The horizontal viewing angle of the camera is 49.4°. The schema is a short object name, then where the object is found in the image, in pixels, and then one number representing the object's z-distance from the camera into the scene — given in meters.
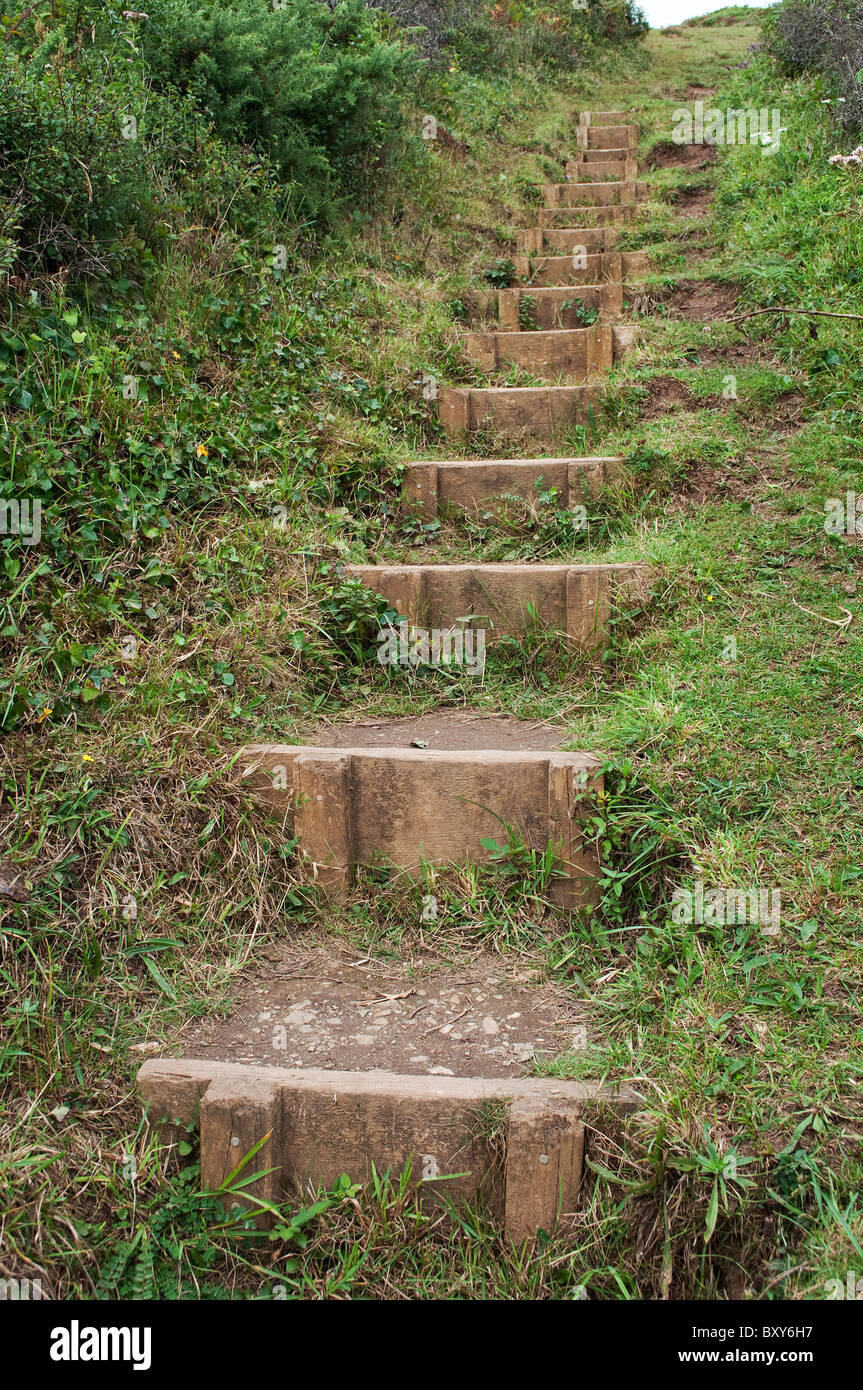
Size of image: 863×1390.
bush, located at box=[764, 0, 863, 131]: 5.85
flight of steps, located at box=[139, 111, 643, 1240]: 1.93
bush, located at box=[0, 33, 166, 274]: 3.30
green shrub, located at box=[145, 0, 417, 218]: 4.41
